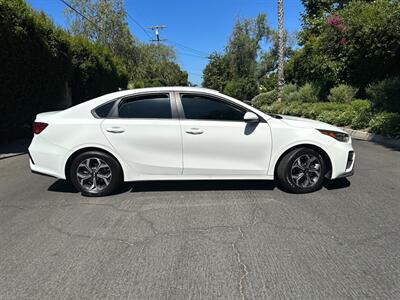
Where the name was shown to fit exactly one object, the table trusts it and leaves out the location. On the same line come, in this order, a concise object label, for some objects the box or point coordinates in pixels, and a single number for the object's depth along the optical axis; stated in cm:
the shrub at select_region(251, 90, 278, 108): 2760
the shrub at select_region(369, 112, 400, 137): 964
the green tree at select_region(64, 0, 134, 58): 3234
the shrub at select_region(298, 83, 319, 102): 1933
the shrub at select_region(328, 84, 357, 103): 1639
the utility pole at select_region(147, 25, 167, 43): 6129
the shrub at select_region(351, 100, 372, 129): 1173
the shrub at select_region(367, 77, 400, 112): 1225
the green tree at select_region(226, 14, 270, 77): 4638
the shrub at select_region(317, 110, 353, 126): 1267
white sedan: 486
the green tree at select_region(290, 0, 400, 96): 1400
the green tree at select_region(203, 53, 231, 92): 5675
